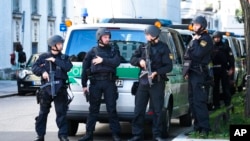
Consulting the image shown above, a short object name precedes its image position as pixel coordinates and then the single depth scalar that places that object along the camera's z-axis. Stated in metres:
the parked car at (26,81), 23.73
